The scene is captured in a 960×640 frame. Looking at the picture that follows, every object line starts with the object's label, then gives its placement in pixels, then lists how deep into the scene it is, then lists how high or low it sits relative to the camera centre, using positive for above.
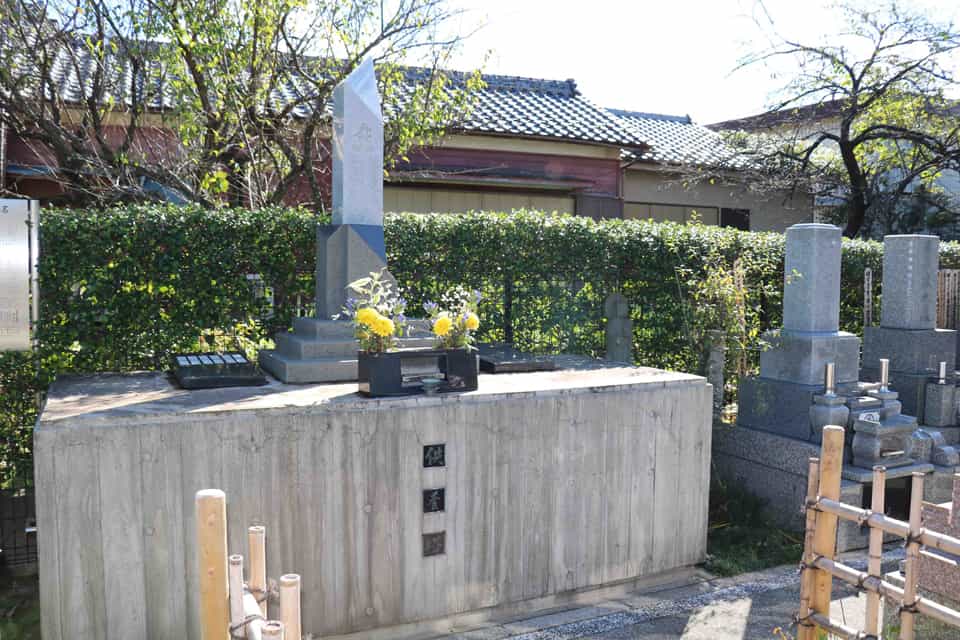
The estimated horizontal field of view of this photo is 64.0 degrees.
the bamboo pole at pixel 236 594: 2.02 -0.83
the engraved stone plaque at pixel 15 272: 4.61 +0.03
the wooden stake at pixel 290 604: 1.92 -0.82
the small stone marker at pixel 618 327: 6.71 -0.39
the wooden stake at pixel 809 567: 3.33 -1.24
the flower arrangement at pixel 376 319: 4.10 -0.21
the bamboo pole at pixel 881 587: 2.87 -1.21
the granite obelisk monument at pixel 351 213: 5.01 +0.45
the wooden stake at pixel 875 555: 3.09 -1.09
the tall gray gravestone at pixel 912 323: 7.11 -0.35
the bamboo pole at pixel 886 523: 2.84 -0.93
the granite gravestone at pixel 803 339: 6.18 -0.45
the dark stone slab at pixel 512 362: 5.14 -0.54
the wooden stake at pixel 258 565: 2.16 -0.83
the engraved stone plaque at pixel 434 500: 4.19 -1.20
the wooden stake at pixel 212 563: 1.92 -0.72
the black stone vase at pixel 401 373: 4.11 -0.50
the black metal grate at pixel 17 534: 4.78 -1.60
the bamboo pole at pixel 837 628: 3.13 -1.45
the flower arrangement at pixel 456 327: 4.31 -0.26
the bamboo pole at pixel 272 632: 1.74 -0.80
